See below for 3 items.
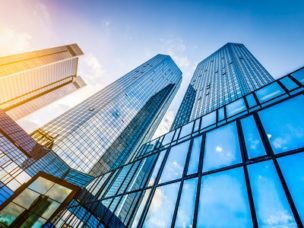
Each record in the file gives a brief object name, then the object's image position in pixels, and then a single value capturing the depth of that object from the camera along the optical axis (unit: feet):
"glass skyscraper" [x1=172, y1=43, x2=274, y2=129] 225.56
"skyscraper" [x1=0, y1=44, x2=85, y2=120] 304.91
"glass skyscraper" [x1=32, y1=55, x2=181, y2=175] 241.96
